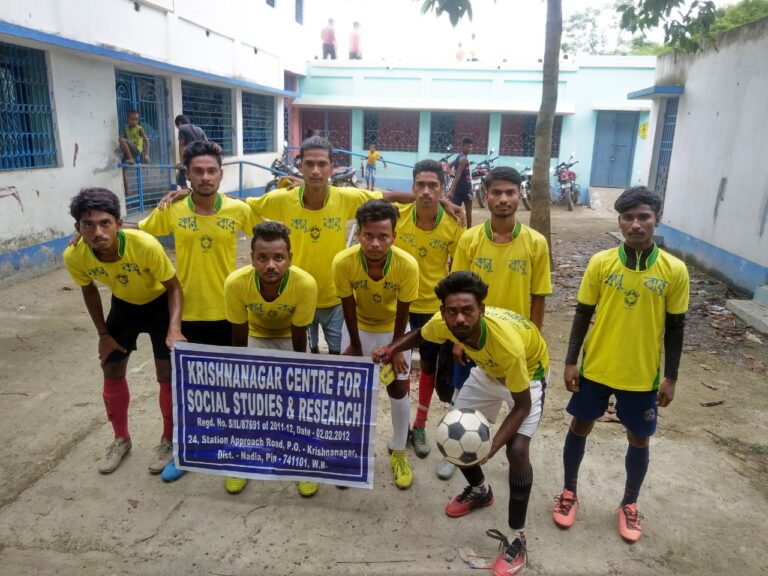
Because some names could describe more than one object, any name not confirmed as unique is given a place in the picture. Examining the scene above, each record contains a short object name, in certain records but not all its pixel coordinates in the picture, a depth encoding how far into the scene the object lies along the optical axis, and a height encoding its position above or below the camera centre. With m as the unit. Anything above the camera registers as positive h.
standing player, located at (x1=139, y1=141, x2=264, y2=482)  3.14 -0.50
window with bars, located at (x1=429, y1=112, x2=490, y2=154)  17.58 +0.83
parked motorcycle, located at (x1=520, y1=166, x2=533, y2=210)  15.05 -0.91
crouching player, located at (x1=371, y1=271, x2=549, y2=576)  2.38 -0.98
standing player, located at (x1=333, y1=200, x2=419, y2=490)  2.90 -0.77
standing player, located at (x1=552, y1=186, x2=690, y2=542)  2.57 -0.82
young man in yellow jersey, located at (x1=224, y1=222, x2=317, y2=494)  2.81 -0.75
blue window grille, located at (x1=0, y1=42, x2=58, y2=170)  6.46 +0.38
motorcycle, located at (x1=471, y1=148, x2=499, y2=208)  15.49 -0.57
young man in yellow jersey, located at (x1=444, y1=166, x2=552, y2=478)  2.95 -0.52
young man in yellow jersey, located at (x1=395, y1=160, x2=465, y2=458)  3.41 -0.56
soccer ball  2.42 -1.22
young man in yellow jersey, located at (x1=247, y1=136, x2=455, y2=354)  3.38 -0.42
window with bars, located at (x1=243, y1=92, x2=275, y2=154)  13.98 +0.70
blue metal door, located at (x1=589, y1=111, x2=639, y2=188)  17.05 +0.36
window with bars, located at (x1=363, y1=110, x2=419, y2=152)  18.08 +0.77
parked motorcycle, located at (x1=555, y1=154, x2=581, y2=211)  15.48 -0.70
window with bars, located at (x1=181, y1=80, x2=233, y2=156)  11.20 +0.82
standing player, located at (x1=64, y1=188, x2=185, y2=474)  2.80 -0.82
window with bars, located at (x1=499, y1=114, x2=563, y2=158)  17.31 +0.71
